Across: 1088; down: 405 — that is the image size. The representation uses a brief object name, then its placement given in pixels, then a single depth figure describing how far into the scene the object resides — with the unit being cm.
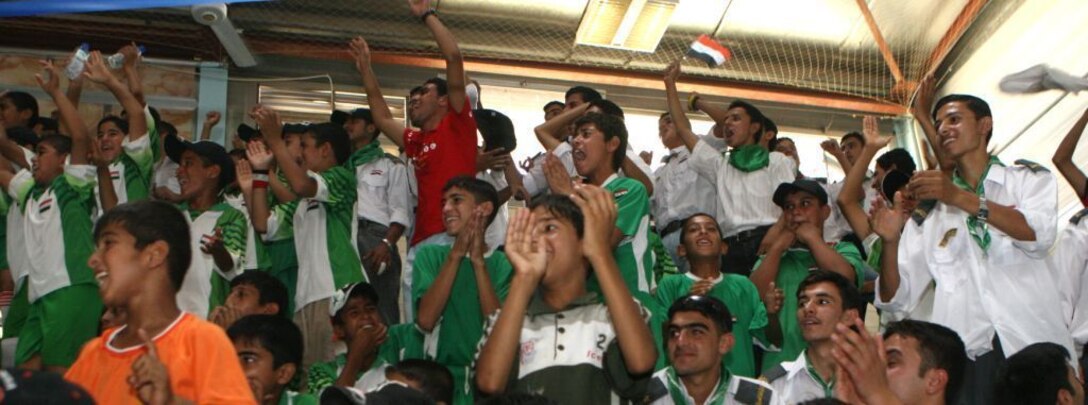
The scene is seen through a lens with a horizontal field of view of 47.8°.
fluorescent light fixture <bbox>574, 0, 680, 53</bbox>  934
